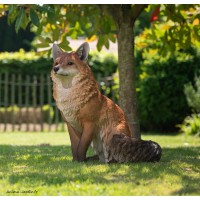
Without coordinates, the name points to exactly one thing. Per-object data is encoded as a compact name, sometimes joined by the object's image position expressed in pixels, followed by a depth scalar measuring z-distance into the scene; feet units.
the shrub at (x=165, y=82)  50.16
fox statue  21.74
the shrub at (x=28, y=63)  63.31
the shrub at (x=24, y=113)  57.12
